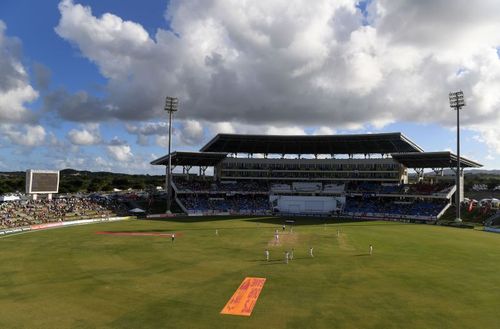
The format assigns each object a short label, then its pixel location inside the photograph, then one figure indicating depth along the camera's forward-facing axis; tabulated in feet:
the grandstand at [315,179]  263.49
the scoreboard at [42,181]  232.94
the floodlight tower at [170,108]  249.14
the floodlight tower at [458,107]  219.00
